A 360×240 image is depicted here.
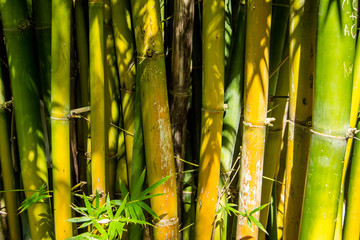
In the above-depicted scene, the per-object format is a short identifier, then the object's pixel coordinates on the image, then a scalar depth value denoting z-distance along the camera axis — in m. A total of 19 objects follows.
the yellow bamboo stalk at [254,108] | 0.80
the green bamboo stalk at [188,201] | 1.09
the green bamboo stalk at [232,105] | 0.96
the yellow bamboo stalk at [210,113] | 0.85
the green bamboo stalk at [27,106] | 0.95
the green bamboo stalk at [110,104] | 1.01
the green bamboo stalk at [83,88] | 1.02
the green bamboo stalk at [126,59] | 0.94
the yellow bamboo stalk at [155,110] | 0.82
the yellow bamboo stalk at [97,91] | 0.87
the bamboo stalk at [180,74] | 0.88
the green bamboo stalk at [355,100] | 0.89
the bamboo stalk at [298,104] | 0.78
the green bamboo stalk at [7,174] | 1.08
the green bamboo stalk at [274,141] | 1.03
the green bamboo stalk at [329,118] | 0.66
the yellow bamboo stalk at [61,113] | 0.84
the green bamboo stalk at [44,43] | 0.99
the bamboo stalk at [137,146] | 0.93
